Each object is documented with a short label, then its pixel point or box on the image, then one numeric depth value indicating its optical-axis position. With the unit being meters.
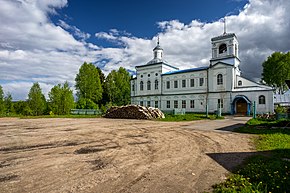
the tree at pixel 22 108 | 36.16
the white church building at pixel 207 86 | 28.53
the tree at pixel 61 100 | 36.22
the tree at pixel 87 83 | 46.47
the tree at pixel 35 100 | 36.44
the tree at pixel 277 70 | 42.03
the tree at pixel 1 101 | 31.85
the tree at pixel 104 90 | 54.34
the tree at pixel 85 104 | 36.22
